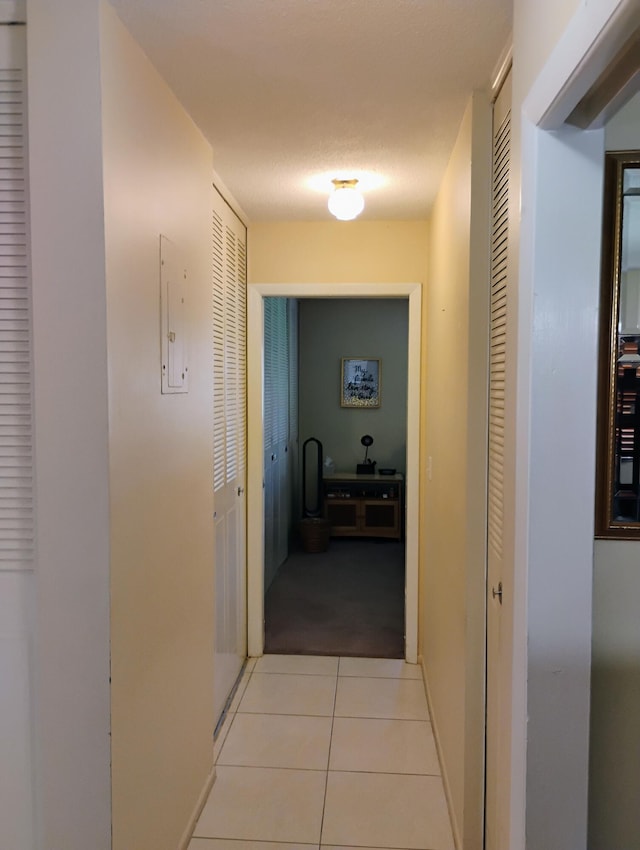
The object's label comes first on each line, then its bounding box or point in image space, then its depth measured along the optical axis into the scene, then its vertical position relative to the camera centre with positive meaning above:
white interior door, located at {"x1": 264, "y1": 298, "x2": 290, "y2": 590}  4.66 -0.26
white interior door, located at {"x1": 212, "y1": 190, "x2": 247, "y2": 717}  2.94 -0.21
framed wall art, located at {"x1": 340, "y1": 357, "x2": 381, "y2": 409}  6.52 +0.18
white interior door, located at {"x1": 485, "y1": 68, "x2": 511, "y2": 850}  1.79 -0.08
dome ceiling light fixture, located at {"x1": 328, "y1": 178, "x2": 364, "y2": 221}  2.76 +0.85
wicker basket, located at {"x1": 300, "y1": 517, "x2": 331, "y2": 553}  5.78 -1.20
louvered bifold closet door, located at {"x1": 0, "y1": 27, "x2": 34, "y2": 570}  1.53 +0.14
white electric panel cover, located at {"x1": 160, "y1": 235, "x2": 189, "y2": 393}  1.90 +0.24
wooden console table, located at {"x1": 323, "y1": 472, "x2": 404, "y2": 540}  6.08 -0.99
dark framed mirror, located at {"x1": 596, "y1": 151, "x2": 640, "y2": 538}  1.42 +0.14
